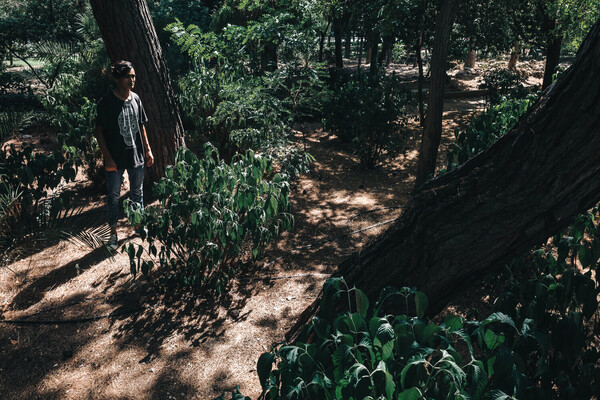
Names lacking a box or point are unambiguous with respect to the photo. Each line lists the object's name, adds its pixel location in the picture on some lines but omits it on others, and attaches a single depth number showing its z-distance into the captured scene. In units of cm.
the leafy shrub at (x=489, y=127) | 371
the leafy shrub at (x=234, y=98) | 552
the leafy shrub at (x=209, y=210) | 312
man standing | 395
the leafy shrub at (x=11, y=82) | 1002
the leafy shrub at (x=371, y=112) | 649
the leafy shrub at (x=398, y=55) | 2139
